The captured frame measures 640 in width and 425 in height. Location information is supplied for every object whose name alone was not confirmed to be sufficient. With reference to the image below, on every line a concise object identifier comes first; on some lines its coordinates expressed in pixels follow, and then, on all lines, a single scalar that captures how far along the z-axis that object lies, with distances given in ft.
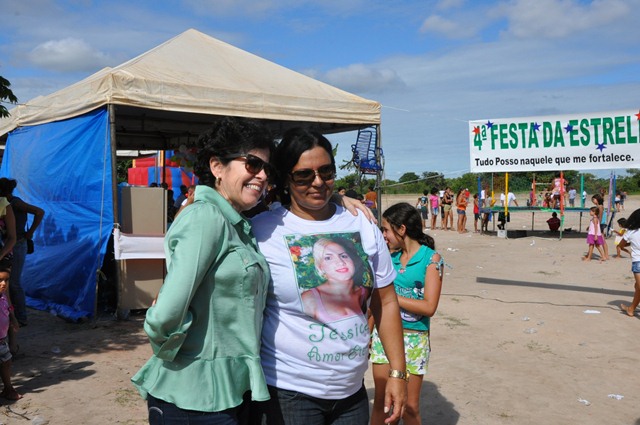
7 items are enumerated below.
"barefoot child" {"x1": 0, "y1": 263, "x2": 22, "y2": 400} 15.23
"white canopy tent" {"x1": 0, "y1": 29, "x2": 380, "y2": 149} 23.71
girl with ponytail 11.08
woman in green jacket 5.72
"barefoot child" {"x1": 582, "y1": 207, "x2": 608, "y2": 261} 42.83
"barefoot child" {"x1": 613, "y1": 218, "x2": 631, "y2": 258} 32.27
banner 33.17
